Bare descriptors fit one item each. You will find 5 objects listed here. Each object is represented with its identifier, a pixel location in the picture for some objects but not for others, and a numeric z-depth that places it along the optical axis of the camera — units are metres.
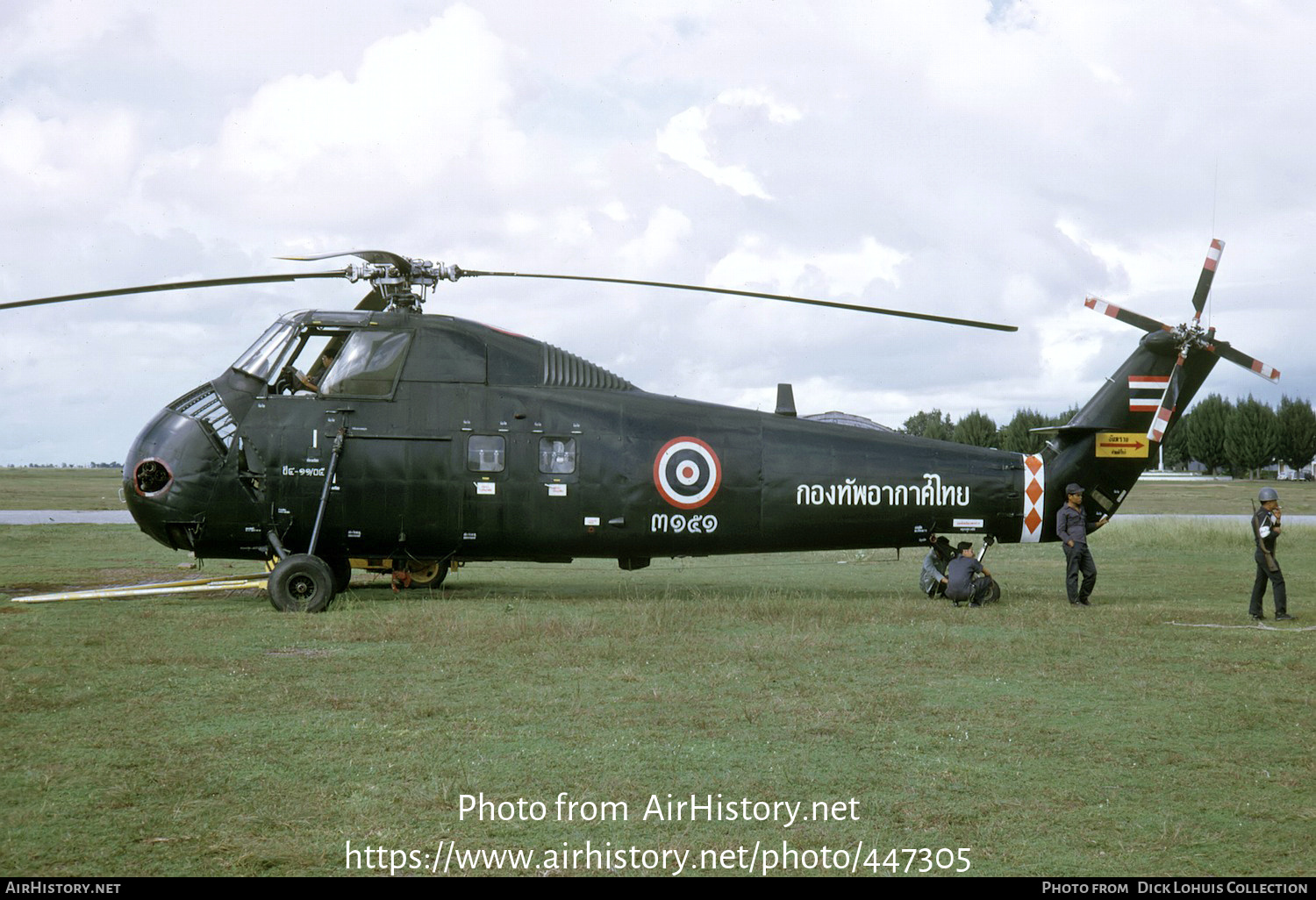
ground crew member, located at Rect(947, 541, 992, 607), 17.67
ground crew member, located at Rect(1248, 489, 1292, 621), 16.30
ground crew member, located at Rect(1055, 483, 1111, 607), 18.03
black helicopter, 17.48
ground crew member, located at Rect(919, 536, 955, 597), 18.73
